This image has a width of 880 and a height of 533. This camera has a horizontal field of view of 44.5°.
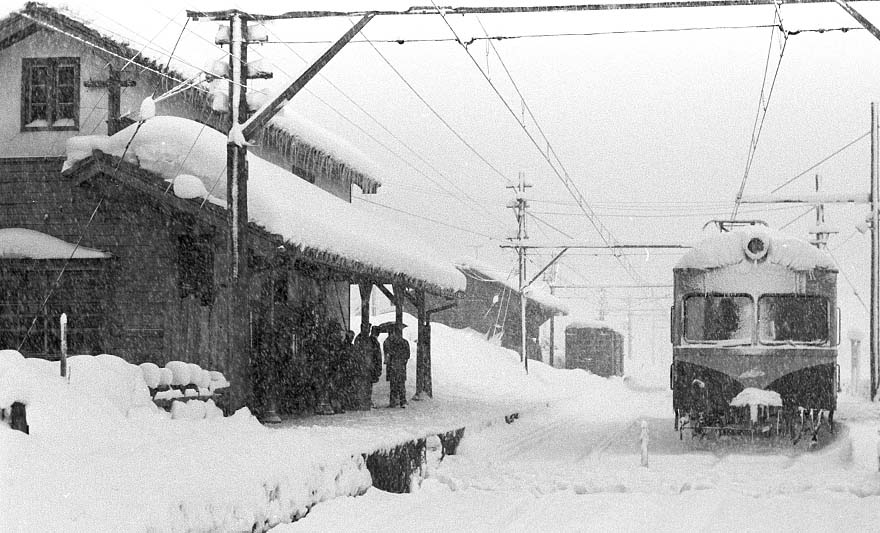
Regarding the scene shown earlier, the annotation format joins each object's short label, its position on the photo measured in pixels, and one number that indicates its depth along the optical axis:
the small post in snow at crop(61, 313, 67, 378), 9.44
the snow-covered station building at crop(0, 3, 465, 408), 16.44
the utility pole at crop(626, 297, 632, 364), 74.69
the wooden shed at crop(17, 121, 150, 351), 17.34
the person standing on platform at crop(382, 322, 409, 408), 22.02
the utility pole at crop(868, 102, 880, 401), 28.06
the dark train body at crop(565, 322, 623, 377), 59.22
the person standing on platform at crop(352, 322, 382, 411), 20.39
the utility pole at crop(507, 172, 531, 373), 38.41
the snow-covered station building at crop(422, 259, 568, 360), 48.28
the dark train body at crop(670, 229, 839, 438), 16.19
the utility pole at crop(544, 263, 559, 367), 64.31
